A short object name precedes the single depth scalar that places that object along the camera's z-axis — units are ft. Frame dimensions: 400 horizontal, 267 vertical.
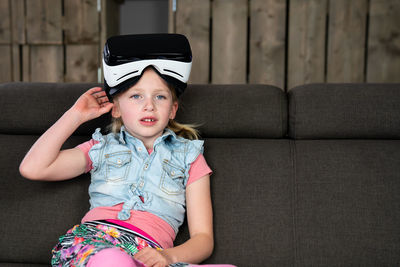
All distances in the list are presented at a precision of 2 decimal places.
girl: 3.35
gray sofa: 3.82
